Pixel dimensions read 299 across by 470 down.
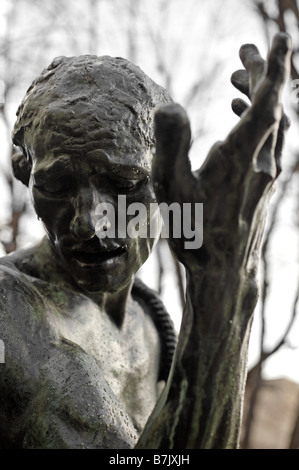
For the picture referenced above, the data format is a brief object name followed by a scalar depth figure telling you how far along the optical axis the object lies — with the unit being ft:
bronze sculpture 4.05
